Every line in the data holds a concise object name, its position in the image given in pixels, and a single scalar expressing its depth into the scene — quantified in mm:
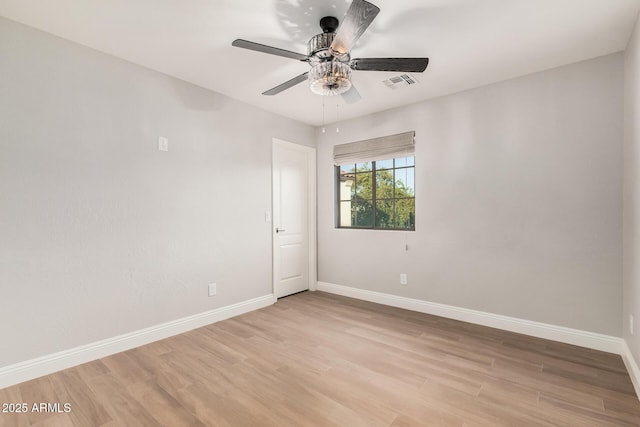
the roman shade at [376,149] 3658
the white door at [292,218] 4090
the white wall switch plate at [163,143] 2875
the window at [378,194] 3826
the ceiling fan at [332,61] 1898
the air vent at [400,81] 2881
